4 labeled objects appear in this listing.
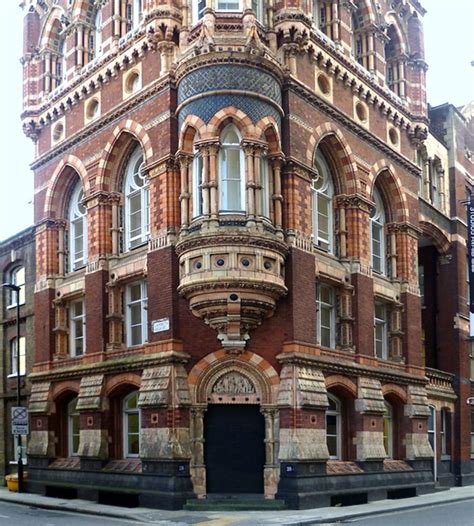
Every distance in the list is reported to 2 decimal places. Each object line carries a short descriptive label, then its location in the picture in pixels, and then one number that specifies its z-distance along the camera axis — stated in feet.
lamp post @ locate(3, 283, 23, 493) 108.65
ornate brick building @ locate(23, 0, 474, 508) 87.71
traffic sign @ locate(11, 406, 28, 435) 104.12
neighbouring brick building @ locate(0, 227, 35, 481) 125.08
